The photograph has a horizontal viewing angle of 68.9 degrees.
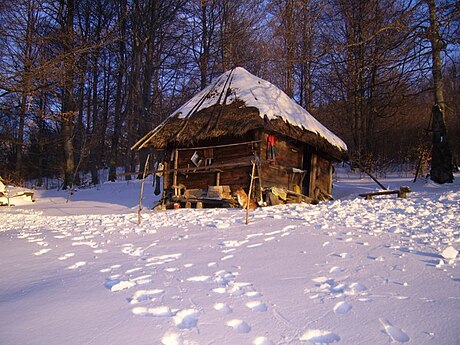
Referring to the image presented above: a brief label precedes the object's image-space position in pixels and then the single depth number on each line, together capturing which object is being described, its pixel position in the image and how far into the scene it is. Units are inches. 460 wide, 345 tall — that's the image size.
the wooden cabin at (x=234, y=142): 375.9
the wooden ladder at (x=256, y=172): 230.3
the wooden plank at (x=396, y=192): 347.6
